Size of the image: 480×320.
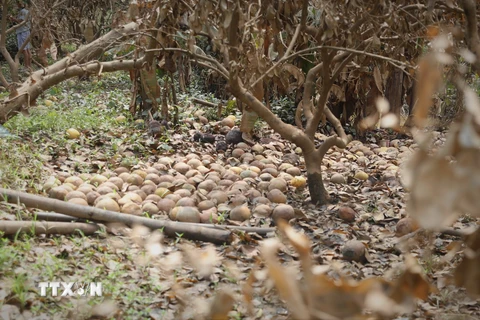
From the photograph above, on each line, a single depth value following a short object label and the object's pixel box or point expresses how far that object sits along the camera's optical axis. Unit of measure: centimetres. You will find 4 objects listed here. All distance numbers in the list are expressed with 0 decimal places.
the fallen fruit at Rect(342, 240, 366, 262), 267
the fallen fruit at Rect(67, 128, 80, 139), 475
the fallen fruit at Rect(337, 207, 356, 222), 325
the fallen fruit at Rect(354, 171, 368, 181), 425
